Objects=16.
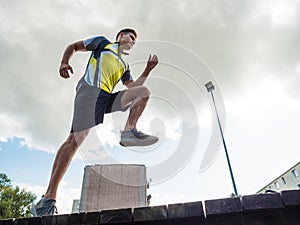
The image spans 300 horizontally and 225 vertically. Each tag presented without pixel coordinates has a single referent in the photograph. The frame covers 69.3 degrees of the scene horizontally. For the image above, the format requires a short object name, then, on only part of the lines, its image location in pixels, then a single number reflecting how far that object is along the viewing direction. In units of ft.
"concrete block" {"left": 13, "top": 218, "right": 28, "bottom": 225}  5.81
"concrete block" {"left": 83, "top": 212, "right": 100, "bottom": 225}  5.48
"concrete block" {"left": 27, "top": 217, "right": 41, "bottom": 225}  5.72
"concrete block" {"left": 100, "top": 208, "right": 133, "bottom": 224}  5.44
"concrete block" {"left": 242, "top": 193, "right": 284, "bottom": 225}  5.06
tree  80.18
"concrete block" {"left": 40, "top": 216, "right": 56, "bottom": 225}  5.58
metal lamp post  49.36
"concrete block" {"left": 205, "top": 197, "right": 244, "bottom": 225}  5.18
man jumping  7.27
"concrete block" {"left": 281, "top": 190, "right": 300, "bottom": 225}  4.97
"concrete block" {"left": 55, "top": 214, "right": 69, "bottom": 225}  5.54
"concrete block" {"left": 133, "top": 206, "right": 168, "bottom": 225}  5.37
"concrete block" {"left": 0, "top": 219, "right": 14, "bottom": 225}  6.06
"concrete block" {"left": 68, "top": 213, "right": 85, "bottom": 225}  5.50
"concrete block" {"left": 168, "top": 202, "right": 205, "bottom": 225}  5.28
